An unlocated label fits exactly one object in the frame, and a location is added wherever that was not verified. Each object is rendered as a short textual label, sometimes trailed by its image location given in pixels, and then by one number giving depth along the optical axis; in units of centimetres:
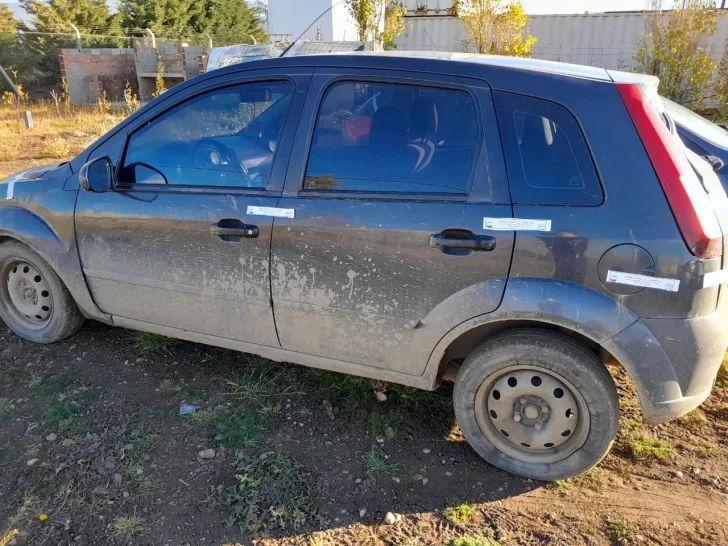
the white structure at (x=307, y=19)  1925
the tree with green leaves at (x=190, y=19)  2178
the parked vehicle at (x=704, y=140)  444
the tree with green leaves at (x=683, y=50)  1017
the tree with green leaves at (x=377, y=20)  1333
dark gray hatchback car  242
